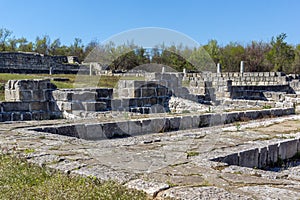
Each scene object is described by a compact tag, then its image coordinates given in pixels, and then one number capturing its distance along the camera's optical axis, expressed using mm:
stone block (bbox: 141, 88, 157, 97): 12812
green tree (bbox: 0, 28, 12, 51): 42006
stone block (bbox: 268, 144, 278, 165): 5547
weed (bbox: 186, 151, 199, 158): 4835
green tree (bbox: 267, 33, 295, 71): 40219
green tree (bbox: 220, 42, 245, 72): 41281
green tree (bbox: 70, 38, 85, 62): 48116
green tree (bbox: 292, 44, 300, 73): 39544
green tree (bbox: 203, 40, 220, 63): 40134
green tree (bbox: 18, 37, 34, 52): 45062
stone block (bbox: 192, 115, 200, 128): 8820
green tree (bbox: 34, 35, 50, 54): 46625
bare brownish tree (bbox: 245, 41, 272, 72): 40219
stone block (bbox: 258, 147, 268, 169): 5332
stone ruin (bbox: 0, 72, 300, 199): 3633
